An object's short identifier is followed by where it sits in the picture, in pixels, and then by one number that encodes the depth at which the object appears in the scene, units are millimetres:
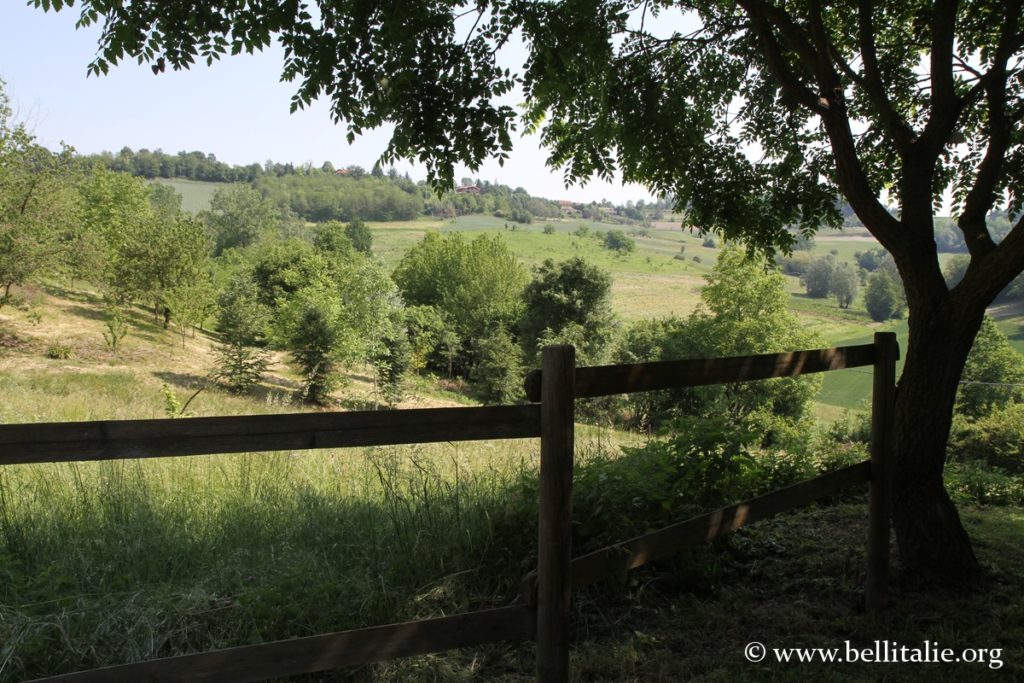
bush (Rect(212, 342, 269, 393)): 39500
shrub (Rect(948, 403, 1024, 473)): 14843
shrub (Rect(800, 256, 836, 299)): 124438
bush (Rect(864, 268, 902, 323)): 109750
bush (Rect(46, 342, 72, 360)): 38456
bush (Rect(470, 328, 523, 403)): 57000
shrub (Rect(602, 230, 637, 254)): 152625
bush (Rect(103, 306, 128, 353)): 41406
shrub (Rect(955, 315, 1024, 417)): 52969
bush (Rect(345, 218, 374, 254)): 120938
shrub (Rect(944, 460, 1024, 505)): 8281
